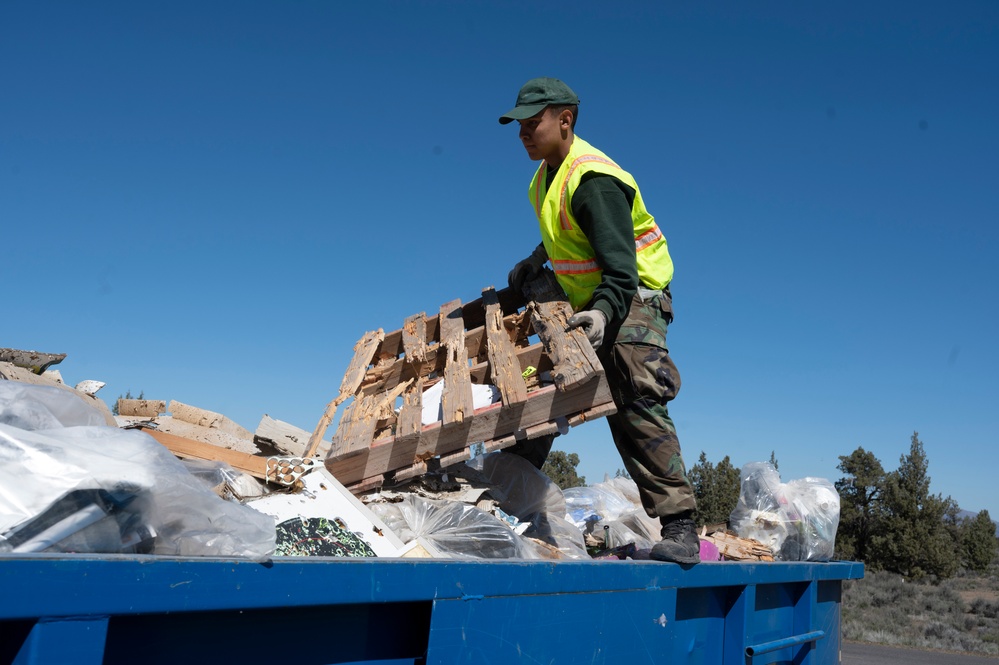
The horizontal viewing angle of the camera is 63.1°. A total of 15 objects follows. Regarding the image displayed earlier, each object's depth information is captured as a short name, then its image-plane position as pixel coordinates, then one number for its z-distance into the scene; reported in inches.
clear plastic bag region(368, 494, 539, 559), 95.7
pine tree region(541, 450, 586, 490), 744.3
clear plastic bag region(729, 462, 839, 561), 142.9
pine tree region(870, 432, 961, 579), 892.6
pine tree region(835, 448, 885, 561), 923.4
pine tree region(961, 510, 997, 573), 1106.7
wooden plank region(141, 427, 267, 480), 93.7
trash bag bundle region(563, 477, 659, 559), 127.6
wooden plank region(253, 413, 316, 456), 116.3
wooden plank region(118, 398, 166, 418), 127.4
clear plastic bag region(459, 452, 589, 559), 119.2
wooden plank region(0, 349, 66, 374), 111.3
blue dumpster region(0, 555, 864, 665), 45.6
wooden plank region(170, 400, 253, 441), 124.6
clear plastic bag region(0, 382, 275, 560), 51.9
